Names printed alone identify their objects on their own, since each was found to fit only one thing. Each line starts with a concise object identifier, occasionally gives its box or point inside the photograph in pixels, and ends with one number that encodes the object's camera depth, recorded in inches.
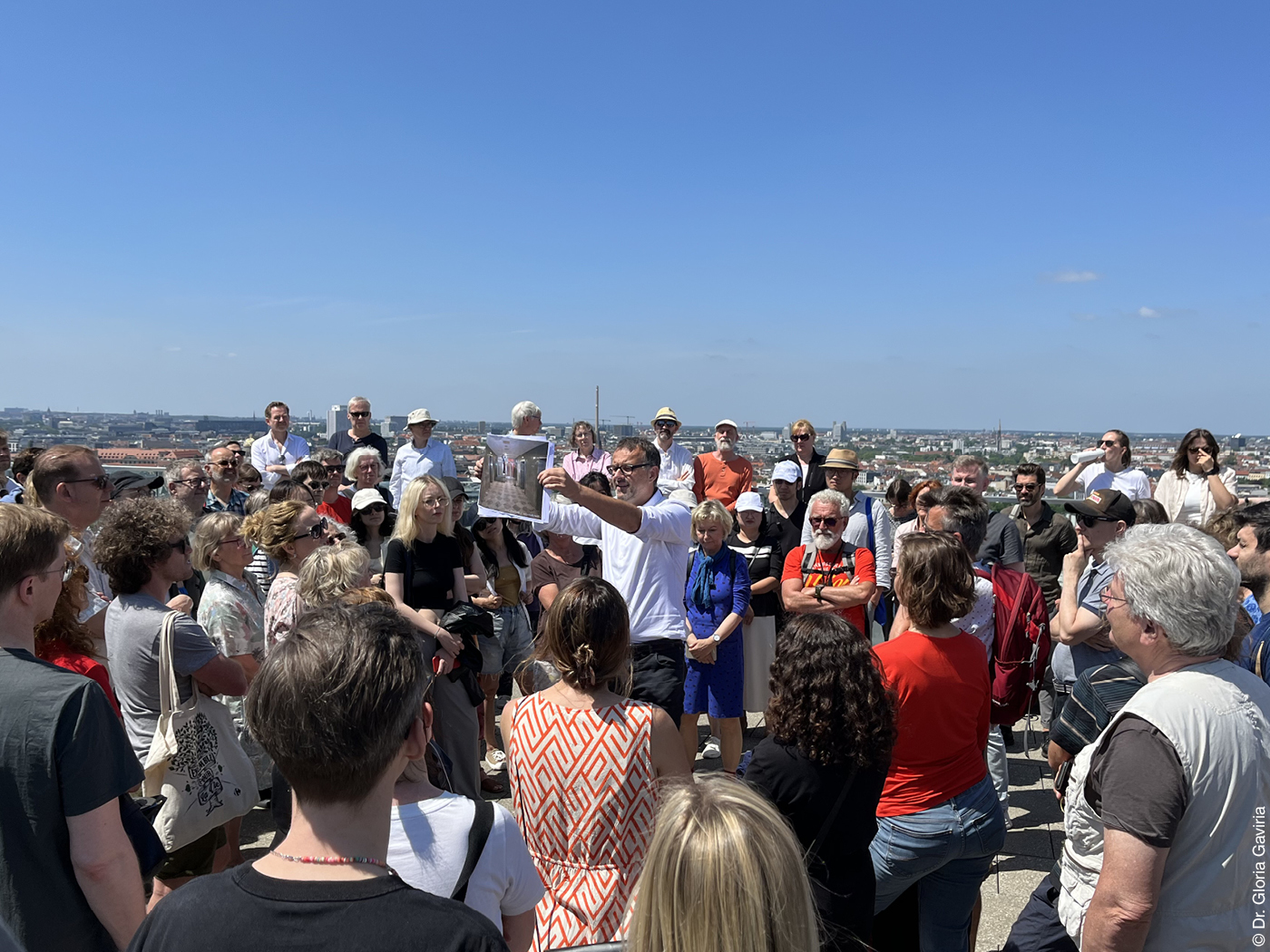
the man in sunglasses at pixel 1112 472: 304.3
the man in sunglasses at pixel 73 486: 143.3
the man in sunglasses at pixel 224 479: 253.1
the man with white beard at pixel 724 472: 315.3
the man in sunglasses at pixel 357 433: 332.2
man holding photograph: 164.6
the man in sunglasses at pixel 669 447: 342.5
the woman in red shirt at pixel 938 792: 104.3
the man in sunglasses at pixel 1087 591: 147.3
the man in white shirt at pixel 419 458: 300.2
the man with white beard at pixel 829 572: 203.2
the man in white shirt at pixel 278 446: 323.9
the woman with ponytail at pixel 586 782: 92.3
